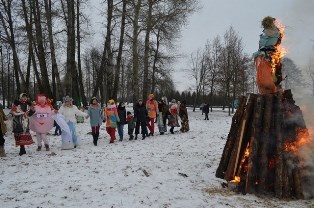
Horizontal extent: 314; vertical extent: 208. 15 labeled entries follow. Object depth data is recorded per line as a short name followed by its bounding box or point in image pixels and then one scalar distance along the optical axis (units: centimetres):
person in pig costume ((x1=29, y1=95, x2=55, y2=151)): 1231
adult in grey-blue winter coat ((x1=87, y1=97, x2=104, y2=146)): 1388
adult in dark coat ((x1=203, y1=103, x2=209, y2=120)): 3036
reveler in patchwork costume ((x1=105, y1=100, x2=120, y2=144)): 1466
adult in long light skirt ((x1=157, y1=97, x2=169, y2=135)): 1758
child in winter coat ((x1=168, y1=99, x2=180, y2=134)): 1812
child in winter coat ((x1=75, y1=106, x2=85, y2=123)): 2209
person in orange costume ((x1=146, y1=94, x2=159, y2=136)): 1712
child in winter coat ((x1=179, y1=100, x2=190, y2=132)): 1830
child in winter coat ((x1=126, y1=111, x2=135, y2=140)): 1581
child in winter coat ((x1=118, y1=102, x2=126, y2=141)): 1525
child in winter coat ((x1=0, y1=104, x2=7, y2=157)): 1115
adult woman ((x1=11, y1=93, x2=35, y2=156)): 1159
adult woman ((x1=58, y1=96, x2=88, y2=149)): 1320
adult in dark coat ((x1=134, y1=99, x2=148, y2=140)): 1606
